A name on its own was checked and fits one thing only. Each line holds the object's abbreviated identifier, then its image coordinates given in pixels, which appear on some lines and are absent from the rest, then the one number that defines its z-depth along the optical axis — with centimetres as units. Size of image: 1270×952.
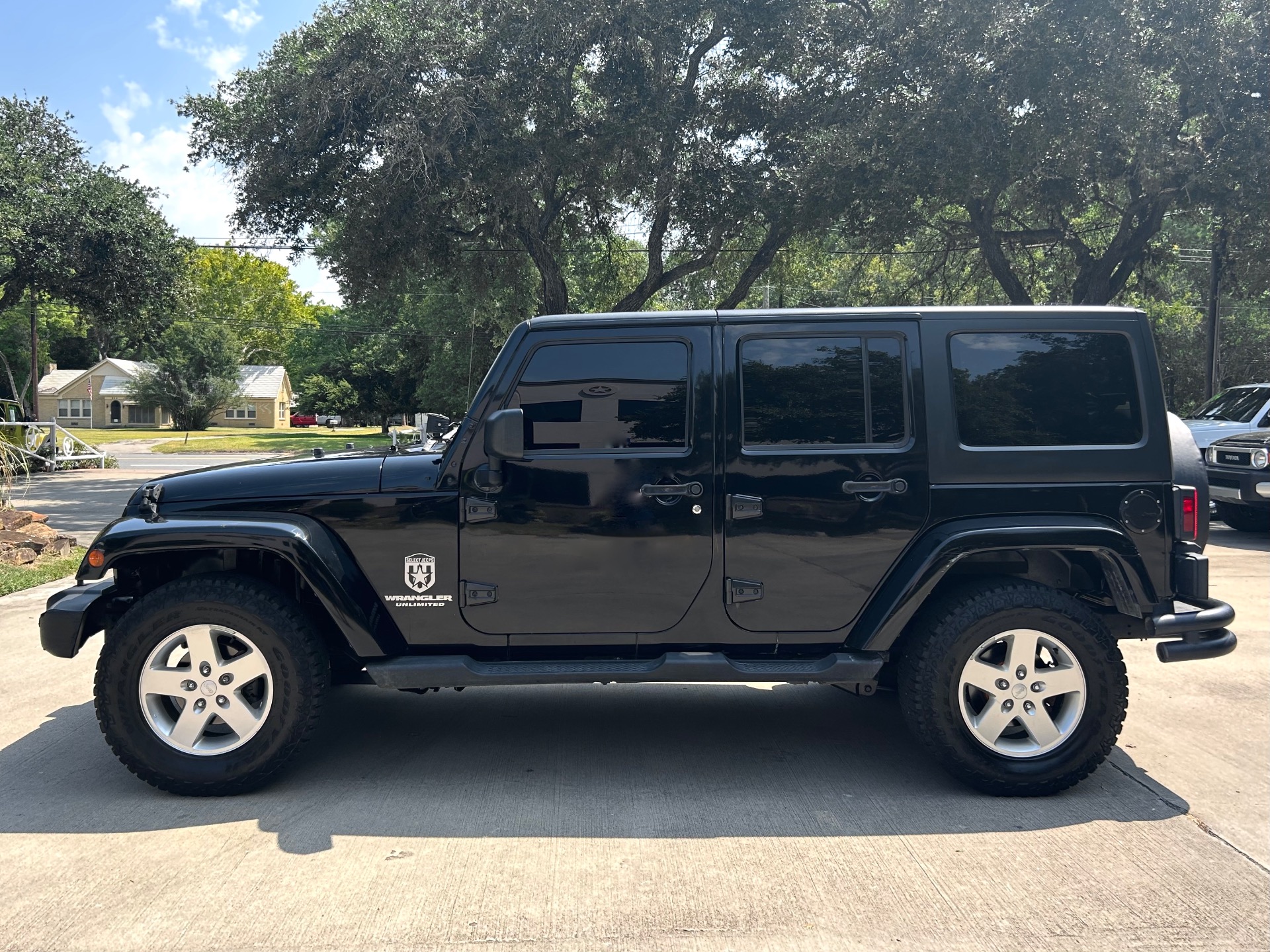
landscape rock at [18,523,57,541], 1041
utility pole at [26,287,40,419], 3219
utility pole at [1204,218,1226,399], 2298
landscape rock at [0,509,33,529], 1038
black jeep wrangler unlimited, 407
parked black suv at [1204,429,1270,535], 1152
